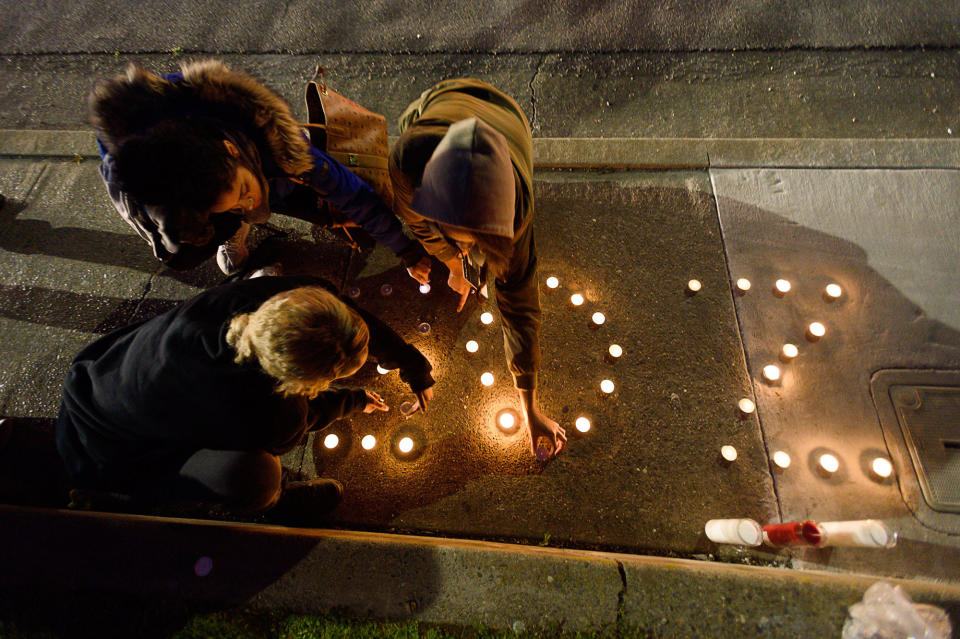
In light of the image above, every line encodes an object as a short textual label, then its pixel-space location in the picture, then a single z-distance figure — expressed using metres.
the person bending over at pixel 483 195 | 1.25
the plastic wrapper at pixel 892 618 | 1.85
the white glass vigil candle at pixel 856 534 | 1.78
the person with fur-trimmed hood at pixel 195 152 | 1.60
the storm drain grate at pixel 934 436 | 2.33
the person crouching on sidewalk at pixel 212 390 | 1.62
